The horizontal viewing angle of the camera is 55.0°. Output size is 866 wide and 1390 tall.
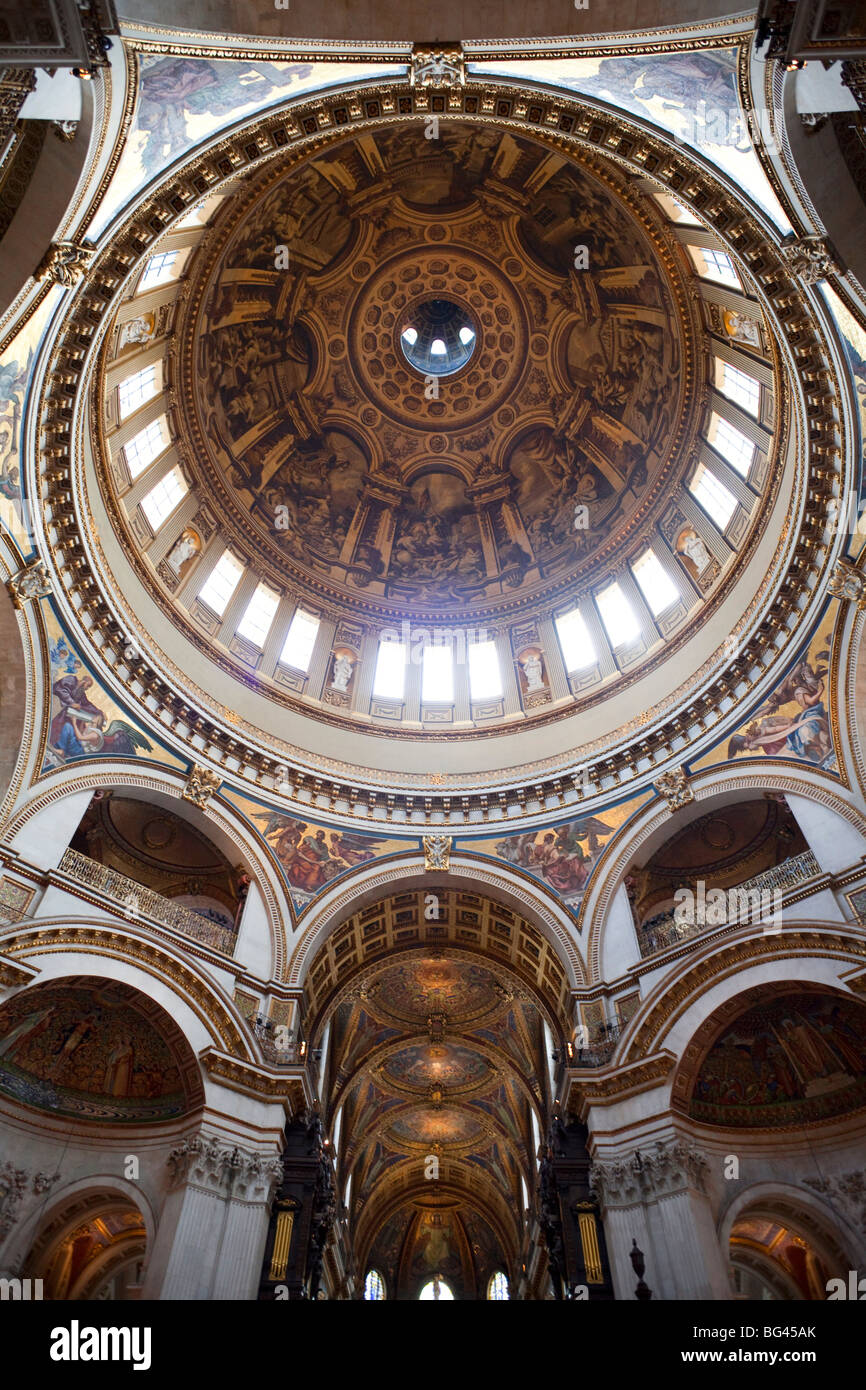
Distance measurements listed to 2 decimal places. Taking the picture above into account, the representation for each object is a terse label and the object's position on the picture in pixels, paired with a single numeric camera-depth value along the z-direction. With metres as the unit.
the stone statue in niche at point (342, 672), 25.01
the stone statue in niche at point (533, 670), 25.12
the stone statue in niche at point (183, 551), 22.67
